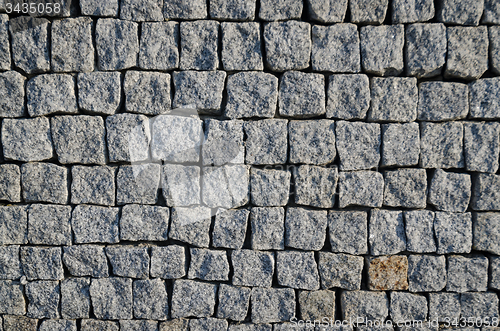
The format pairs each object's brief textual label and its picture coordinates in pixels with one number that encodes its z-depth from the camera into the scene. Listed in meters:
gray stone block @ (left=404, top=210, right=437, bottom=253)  2.71
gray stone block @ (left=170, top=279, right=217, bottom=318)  2.75
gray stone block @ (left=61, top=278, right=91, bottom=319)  2.79
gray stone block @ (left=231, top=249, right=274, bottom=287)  2.72
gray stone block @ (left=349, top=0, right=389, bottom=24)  2.62
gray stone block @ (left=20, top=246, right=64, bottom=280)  2.77
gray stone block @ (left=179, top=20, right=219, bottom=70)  2.63
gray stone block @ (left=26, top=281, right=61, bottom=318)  2.79
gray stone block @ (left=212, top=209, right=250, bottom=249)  2.72
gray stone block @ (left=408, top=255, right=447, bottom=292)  2.72
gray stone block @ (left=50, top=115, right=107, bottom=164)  2.71
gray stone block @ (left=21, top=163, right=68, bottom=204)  2.74
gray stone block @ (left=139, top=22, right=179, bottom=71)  2.64
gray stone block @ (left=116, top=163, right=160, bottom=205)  2.71
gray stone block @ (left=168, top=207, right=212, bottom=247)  2.71
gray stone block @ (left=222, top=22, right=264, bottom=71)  2.63
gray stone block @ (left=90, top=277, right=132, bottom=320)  2.77
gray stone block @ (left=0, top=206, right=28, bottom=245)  2.78
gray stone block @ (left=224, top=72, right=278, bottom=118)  2.66
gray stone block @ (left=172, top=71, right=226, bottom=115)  2.66
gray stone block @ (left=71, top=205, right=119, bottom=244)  2.74
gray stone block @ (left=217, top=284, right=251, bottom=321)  2.74
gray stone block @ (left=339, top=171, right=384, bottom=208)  2.69
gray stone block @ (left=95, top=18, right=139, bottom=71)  2.64
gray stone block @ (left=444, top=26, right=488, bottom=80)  2.64
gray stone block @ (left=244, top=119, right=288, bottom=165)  2.68
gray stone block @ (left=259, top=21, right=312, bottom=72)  2.62
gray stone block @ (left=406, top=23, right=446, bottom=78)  2.62
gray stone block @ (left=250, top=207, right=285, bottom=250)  2.71
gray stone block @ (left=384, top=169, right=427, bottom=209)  2.70
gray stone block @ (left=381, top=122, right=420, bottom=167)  2.67
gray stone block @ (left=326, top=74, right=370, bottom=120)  2.66
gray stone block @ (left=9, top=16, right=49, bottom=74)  2.68
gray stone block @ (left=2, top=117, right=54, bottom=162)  2.74
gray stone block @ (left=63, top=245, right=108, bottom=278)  2.76
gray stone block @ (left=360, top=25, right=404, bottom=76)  2.63
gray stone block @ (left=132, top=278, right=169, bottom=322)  2.75
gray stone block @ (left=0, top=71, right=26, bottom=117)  2.72
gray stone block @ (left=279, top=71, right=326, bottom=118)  2.65
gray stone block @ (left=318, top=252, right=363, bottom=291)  2.73
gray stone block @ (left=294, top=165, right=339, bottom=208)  2.69
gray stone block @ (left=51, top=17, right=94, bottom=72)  2.67
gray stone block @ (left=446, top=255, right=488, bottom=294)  2.72
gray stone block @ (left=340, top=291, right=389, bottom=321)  2.74
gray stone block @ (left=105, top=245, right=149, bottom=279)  2.74
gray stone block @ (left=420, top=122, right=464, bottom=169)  2.68
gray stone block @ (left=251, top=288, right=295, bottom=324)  2.74
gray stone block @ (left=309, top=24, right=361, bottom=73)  2.63
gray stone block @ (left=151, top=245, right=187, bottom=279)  2.74
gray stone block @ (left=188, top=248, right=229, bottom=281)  2.73
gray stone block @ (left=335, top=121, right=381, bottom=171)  2.68
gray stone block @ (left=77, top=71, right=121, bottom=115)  2.69
